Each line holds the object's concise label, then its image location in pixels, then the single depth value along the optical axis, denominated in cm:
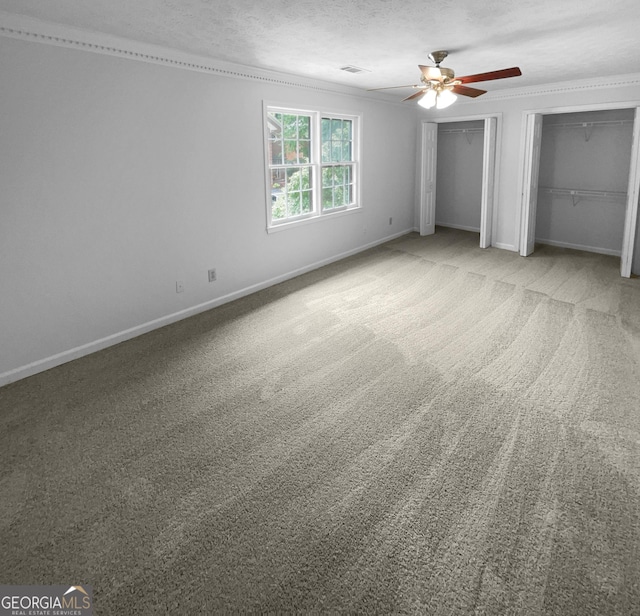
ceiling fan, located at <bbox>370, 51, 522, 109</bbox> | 359
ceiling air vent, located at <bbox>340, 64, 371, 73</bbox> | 481
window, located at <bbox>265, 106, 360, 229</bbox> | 550
